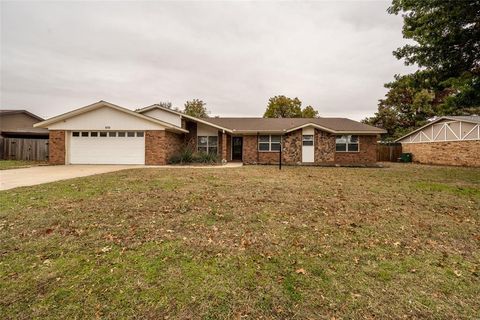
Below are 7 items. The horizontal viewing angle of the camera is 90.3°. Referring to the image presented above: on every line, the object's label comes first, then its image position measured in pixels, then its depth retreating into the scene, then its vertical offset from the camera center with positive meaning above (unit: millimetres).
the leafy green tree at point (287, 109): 38062 +8129
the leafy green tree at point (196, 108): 43281 +9296
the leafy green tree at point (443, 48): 9047 +4732
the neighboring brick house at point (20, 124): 22500 +3690
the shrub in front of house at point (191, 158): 17094 +37
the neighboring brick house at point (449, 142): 18109 +1530
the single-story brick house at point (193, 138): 16172 +1599
